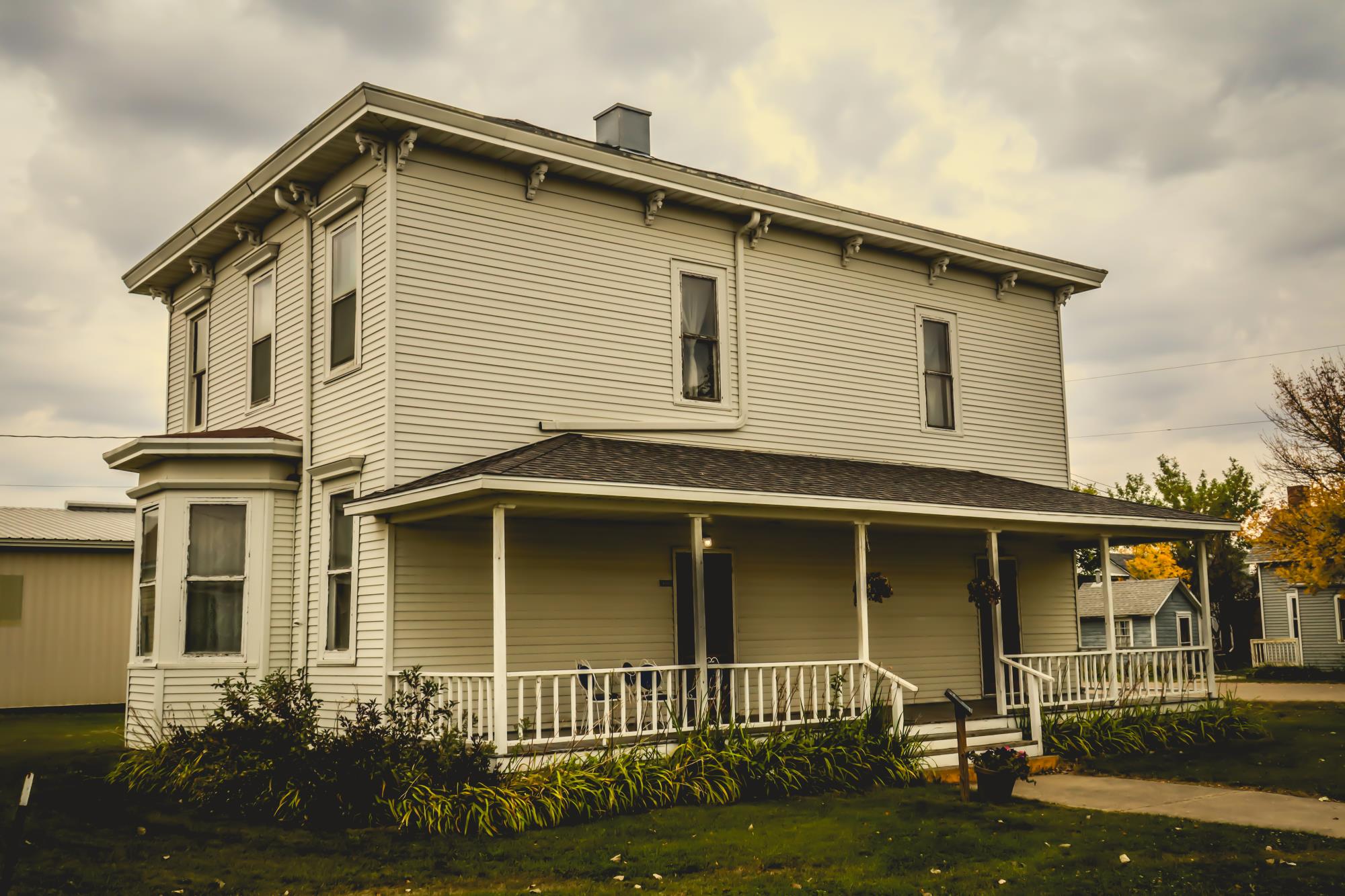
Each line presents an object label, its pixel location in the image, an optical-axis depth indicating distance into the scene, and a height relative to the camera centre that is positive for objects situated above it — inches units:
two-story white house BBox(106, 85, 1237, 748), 507.5 +79.2
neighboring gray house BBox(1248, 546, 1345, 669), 1601.9 -37.6
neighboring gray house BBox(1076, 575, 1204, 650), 1765.5 -7.0
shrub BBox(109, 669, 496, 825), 416.5 -47.3
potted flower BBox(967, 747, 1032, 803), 447.8 -58.9
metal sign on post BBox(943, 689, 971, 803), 439.8 -45.7
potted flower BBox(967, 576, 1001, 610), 610.9 +11.1
